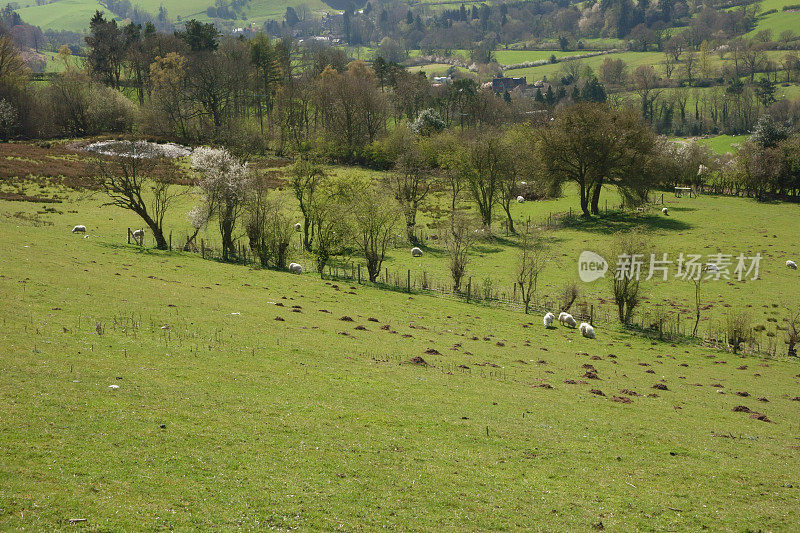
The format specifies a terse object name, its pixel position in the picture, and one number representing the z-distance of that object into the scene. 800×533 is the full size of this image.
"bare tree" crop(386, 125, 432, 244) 68.31
